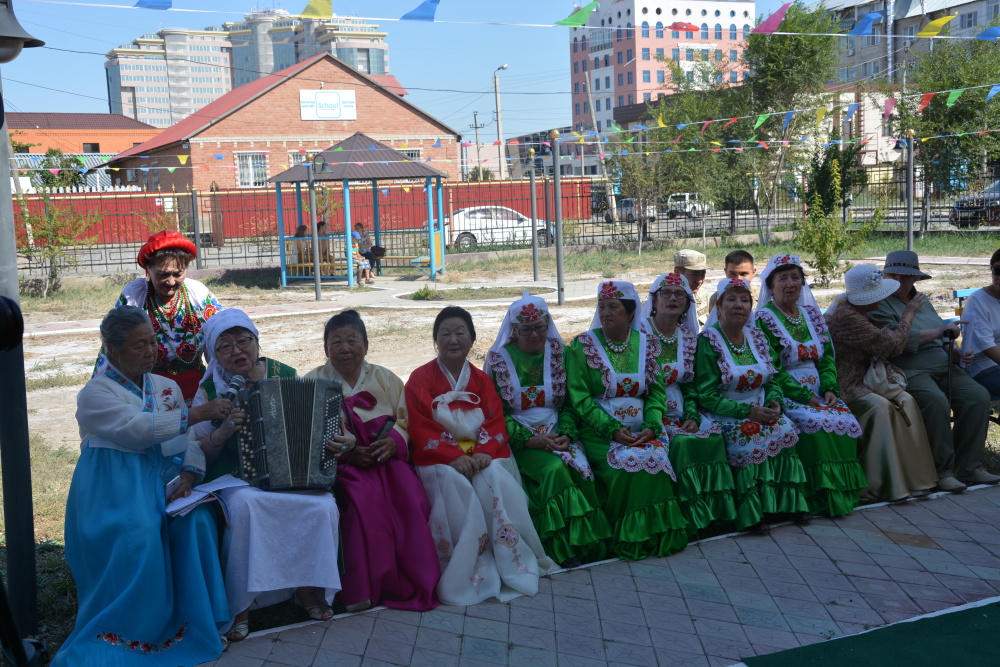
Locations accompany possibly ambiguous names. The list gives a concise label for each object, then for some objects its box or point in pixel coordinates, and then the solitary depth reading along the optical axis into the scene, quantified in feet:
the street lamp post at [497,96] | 173.58
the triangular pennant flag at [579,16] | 30.96
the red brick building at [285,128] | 120.98
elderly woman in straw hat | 16.66
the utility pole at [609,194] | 101.64
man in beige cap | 21.63
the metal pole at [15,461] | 11.64
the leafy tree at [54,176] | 79.71
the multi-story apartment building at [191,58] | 559.38
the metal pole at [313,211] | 51.52
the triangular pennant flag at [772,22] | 33.96
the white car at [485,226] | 91.35
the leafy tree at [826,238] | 47.34
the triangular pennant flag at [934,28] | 33.04
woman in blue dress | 11.08
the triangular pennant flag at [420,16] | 26.91
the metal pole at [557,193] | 42.69
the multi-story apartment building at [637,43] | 265.54
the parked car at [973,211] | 77.41
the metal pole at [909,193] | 46.32
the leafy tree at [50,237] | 55.06
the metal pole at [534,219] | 53.78
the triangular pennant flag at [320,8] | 27.04
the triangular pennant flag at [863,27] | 33.91
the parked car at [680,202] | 84.75
